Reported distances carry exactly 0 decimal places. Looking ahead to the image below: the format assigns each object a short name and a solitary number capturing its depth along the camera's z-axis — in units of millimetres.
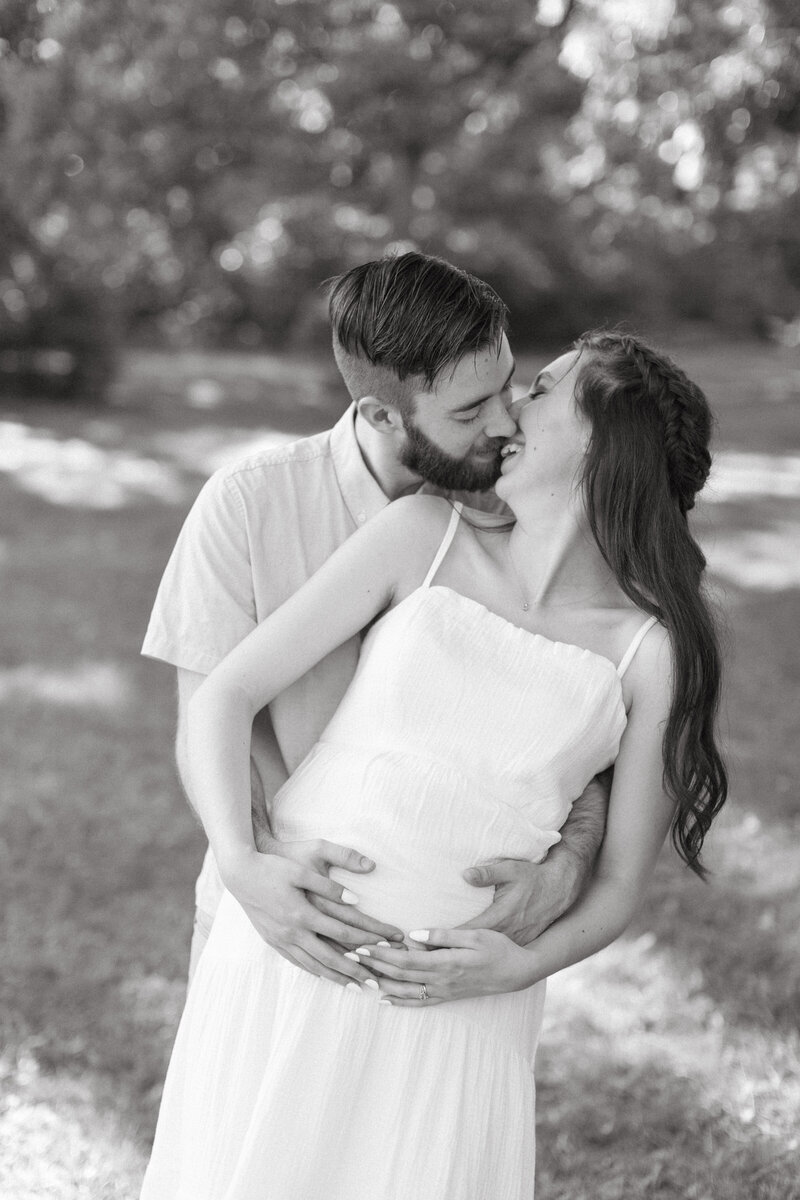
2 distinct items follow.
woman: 2123
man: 2551
